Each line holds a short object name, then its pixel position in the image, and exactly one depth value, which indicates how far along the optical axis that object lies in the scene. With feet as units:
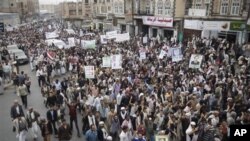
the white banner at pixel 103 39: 92.63
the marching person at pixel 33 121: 38.68
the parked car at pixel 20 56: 94.69
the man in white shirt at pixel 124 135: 32.99
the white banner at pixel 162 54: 68.28
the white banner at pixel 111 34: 84.11
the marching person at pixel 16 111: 39.97
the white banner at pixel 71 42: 90.99
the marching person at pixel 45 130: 36.74
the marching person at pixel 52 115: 39.93
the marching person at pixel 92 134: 33.19
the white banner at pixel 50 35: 110.63
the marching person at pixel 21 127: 37.70
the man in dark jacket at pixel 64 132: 37.94
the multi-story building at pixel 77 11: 268.00
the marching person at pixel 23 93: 51.74
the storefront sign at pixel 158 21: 116.57
